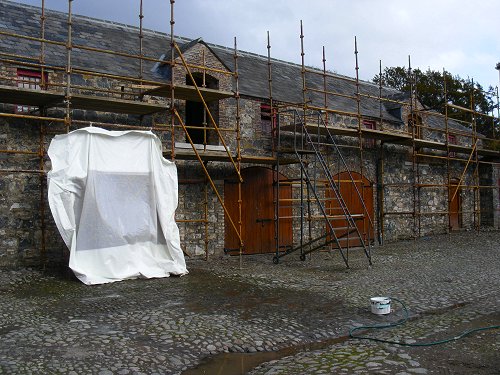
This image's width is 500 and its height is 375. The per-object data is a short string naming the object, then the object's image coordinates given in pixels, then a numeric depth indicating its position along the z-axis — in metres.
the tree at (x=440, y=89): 31.69
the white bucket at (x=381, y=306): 6.59
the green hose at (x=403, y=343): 5.39
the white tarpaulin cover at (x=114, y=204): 8.74
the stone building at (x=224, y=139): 9.83
